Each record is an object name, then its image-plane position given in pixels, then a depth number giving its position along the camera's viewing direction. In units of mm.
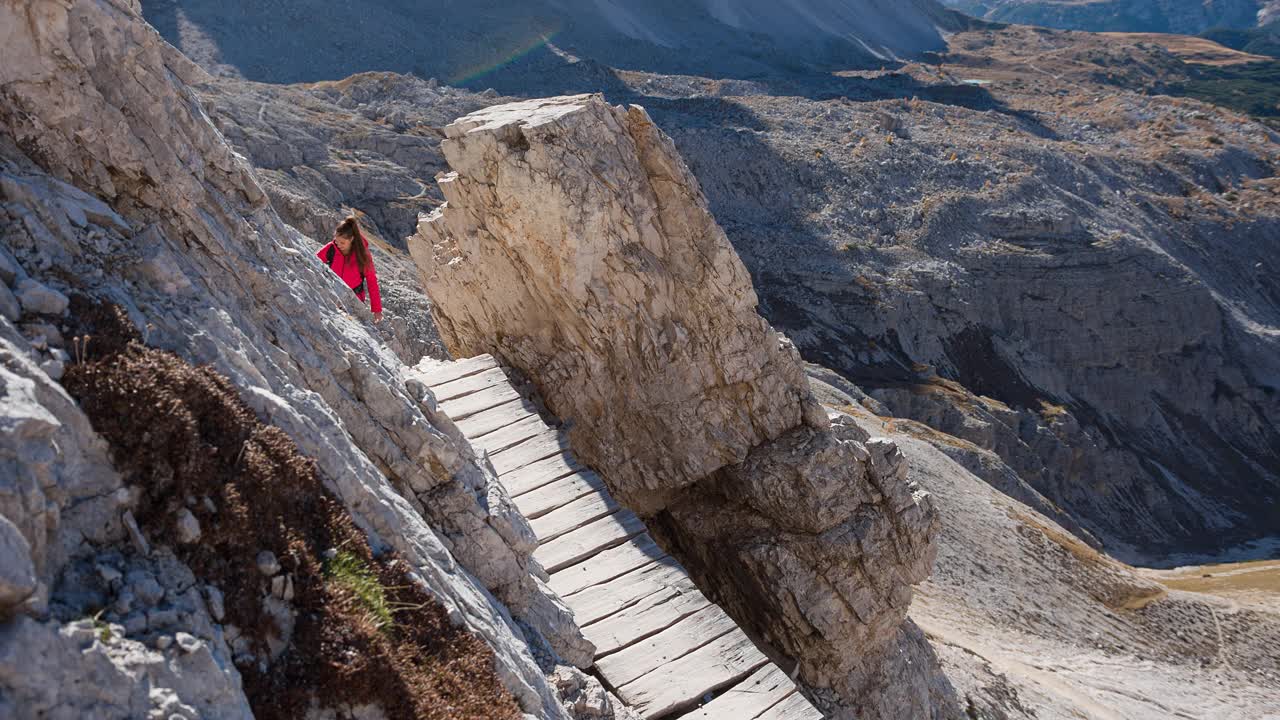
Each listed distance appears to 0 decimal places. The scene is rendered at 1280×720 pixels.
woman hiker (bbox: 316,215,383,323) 8117
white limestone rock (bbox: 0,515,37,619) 2492
